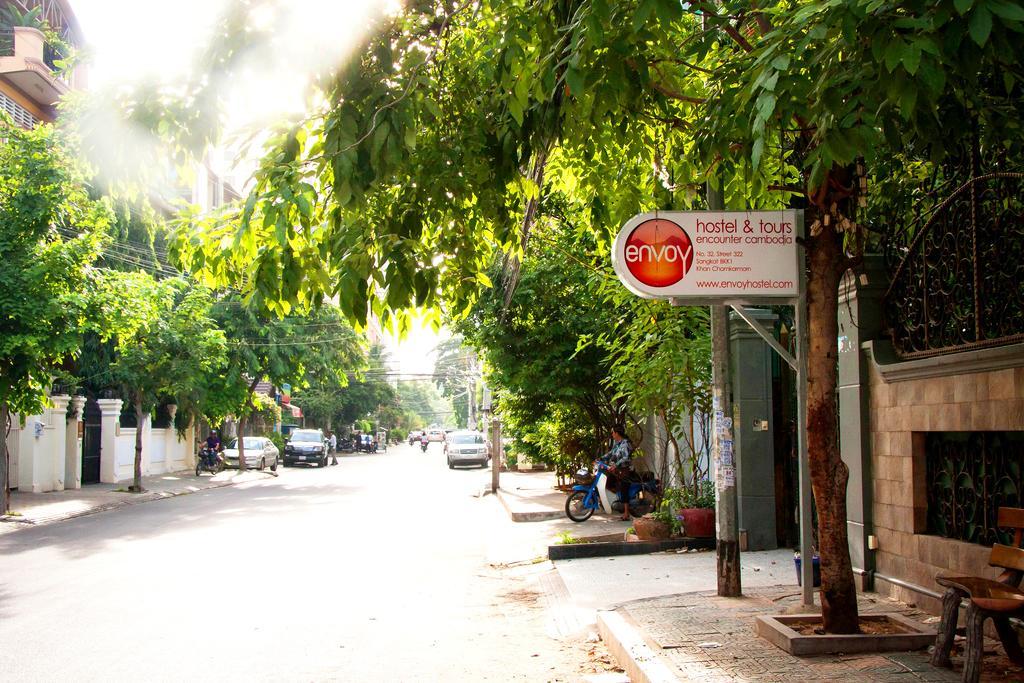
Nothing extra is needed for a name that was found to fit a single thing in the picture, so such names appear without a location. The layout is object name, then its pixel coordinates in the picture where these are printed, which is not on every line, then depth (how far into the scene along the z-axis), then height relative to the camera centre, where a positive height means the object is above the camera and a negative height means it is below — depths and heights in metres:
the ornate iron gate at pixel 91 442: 28.56 -0.99
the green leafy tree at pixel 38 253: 16.31 +2.91
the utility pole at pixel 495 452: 27.06 -1.36
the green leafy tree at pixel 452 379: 105.06 +3.44
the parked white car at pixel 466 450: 44.56 -2.16
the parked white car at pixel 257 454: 39.22 -1.97
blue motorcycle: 16.56 -1.71
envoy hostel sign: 7.02 +1.17
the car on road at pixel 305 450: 45.66 -2.08
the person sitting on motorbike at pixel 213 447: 36.62 -1.54
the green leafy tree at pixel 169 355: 25.94 +1.63
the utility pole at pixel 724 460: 8.77 -0.56
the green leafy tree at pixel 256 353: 34.94 +2.23
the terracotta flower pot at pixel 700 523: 12.71 -1.66
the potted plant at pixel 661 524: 12.94 -1.71
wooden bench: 5.18 -1.19
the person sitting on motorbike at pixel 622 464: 16.67 -1.08
